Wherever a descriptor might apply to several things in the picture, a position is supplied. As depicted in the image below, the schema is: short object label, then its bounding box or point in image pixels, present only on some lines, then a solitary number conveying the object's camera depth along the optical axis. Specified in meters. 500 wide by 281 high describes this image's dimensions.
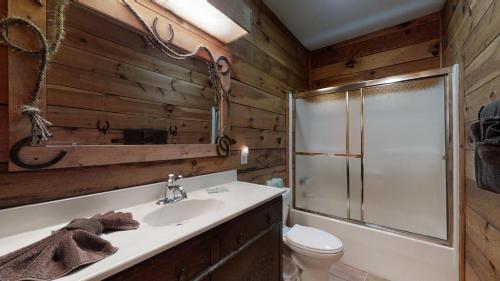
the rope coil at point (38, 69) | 0.68
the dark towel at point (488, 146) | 0.64
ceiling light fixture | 1.15
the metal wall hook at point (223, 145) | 1.42
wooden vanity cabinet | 0.64
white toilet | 1.35
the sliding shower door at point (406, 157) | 1.67
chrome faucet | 1.07
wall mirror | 0.78
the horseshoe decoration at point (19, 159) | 0.68
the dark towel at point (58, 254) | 0.46
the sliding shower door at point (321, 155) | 2.12
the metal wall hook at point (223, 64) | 1.44
